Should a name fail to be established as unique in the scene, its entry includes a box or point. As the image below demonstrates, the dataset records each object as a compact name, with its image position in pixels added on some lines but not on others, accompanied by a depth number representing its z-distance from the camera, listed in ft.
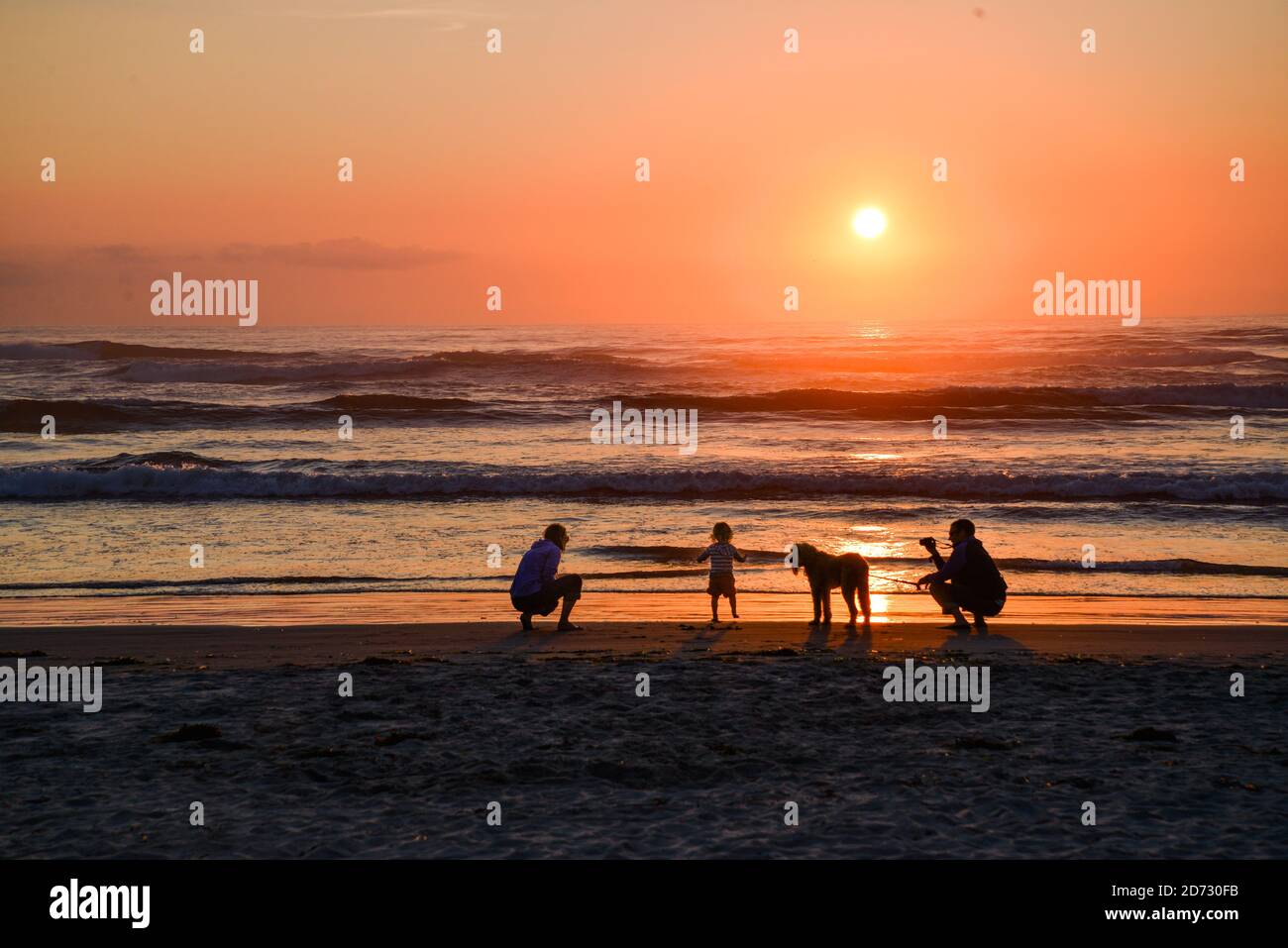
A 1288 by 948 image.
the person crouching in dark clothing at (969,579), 38.37
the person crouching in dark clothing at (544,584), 38.86
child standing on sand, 40.32
